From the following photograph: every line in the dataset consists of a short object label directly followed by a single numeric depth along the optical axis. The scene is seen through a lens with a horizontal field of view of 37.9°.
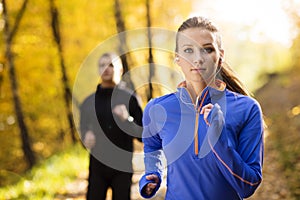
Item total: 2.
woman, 1.84
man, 4.38
